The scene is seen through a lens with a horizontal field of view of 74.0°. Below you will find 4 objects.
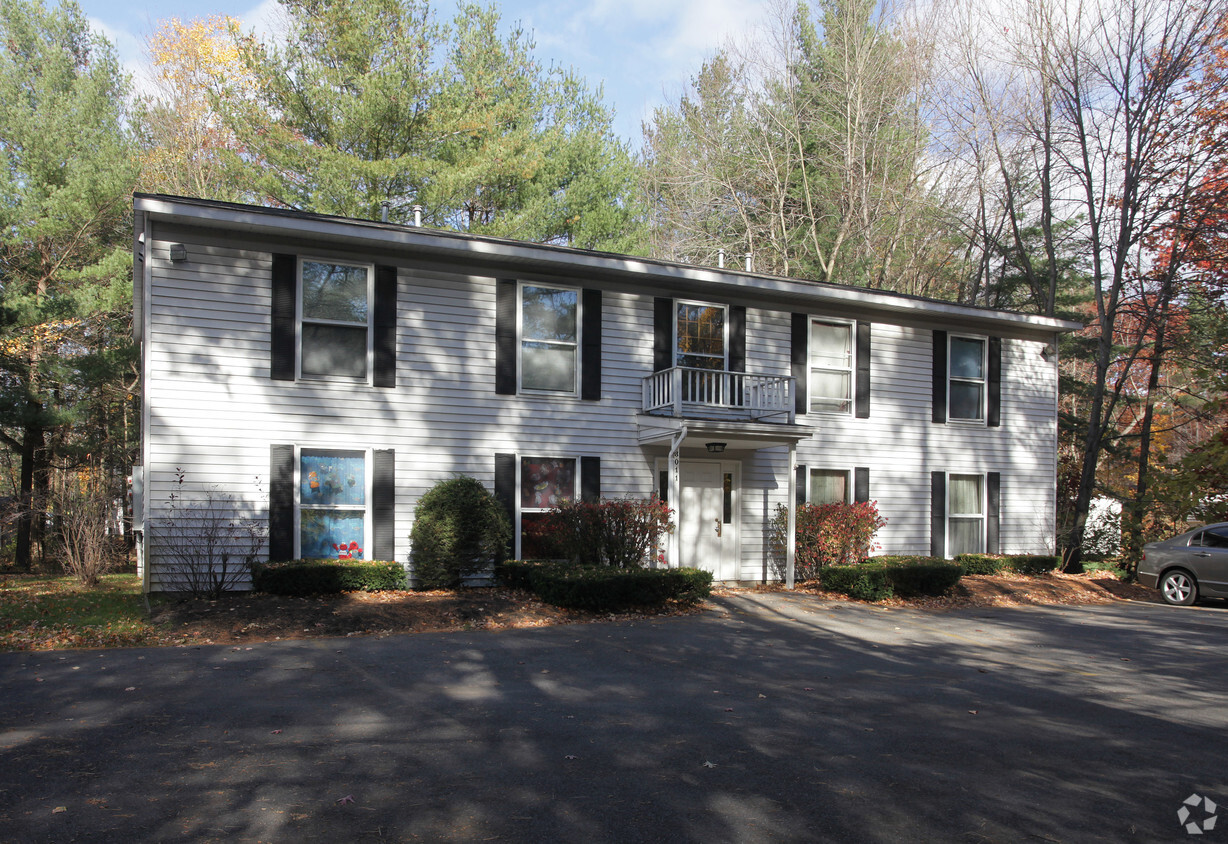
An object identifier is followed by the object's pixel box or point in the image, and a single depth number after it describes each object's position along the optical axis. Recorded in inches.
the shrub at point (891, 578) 525.0
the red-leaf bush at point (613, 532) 475.2
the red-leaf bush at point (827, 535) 577.6
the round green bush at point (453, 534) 478.0
